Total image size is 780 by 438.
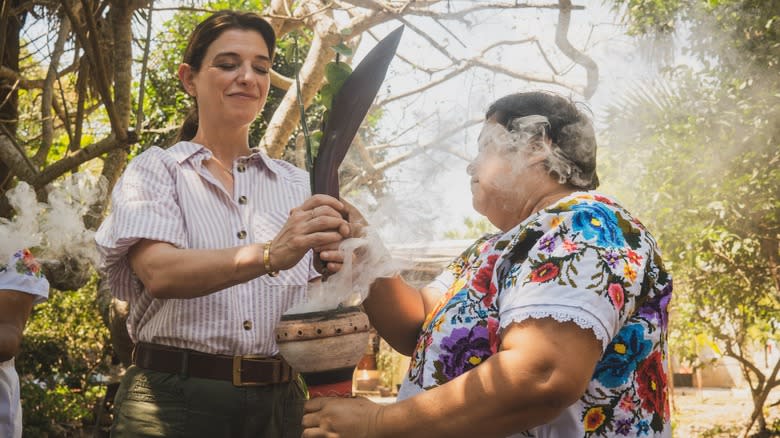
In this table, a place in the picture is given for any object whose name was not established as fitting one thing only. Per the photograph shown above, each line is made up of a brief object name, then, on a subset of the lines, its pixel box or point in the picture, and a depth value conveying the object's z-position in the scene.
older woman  1.28
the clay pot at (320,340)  1.46
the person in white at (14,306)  2.56
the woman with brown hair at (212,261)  1.71
